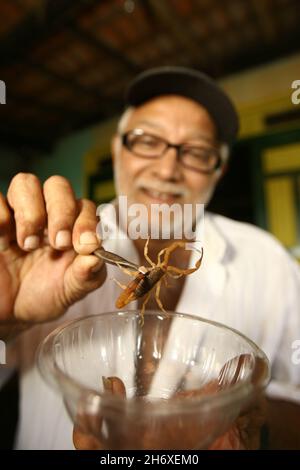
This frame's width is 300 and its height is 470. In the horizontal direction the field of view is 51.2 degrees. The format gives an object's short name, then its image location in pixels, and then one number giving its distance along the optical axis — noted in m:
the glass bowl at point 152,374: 0.26
